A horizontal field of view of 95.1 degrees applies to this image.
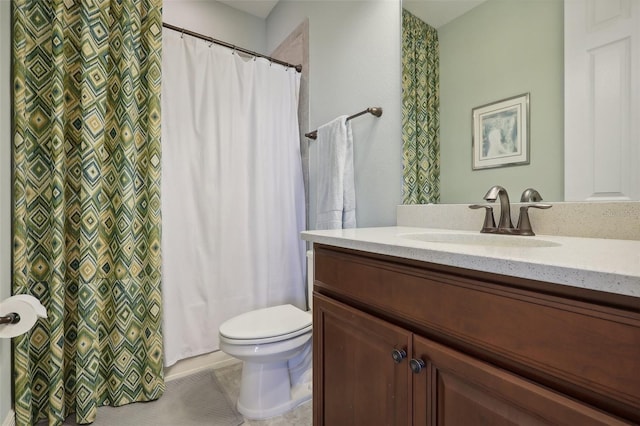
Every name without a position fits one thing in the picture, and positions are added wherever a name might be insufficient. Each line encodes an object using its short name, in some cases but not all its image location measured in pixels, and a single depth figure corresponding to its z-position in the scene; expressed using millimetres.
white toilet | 1298
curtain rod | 1657
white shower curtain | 1688
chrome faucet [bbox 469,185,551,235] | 933
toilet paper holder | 939
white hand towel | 1554
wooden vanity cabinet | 426
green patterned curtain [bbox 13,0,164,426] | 1256
